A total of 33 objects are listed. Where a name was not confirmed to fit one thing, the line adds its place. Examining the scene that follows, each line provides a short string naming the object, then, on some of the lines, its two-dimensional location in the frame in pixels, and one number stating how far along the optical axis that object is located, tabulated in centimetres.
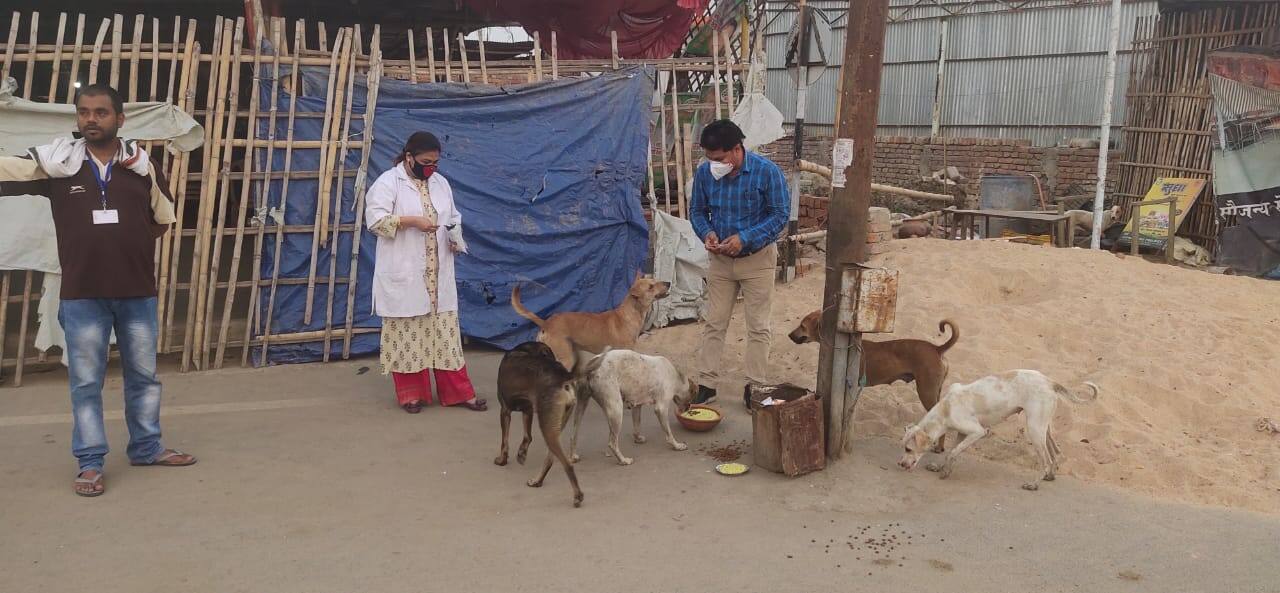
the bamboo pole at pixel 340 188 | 663
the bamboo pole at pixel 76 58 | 609
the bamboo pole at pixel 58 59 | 601
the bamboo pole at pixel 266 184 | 647
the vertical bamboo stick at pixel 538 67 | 727
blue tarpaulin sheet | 669
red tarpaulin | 1140
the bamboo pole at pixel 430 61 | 697
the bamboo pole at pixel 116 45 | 608
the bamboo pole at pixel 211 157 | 636
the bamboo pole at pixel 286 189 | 653
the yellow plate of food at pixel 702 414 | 524
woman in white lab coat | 538
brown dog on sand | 487
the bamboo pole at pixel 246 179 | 643
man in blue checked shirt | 512
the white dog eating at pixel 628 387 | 465
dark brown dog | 418
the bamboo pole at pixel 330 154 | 659
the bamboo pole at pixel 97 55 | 607
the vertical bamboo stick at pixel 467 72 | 711
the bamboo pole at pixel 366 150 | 666
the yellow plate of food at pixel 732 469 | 454
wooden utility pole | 438
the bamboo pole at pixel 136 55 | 619
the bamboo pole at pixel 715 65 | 762
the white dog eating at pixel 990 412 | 430
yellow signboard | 1100
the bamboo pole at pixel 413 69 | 694
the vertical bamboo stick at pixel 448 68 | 702
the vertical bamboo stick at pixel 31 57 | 602
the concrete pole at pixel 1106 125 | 1062
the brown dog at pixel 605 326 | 598
